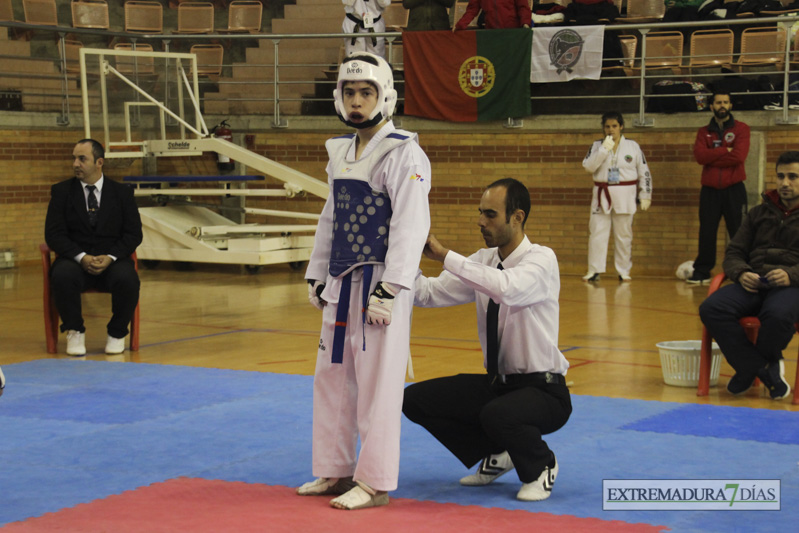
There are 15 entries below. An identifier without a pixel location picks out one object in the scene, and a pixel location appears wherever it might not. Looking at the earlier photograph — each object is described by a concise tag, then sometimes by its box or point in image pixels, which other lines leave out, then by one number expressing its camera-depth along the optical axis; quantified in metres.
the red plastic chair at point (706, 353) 6.46
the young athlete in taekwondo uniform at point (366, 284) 4.16
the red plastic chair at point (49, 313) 8.13
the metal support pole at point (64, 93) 14.93
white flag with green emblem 13.23
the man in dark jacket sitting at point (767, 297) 6.30
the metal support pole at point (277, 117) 15.45
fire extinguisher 15.53
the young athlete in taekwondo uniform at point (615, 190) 12.43
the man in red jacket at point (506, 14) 13.52
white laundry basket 6.72
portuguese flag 13.58
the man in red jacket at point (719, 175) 11.88
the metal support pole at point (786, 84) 12.41
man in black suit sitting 8.02
